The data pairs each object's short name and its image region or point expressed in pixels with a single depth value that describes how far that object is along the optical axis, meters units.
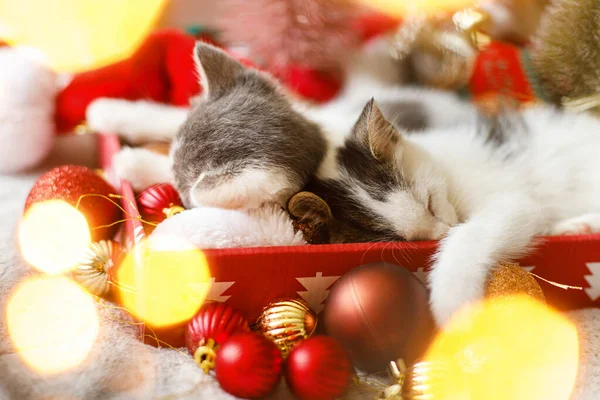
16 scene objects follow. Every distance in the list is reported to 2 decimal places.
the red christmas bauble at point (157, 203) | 0.90
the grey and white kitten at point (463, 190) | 0.78
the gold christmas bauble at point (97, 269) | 0.83
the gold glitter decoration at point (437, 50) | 1.32
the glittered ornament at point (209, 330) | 0.70
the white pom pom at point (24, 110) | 1.14
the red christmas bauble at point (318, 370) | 0.64
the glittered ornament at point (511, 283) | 0.73
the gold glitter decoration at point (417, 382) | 0.64
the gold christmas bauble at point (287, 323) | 0.72
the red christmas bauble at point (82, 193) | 0.88
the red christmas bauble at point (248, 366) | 0.64
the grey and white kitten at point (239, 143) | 0.77
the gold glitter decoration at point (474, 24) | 1.24
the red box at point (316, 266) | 0.72
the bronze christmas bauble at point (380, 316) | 0.69
